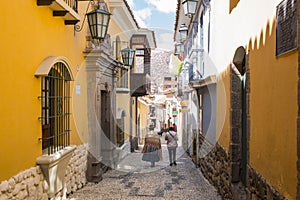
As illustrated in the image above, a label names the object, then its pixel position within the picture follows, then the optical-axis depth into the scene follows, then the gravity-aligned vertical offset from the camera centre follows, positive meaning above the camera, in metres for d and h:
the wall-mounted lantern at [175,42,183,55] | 17.88 +2.57
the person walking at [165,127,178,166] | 12.58 -1.64
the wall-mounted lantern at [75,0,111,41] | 6.87 +1.48
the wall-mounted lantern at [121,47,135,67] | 11.52 +1.37
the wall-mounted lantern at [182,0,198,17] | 9.62 +2.50
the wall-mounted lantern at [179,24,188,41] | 13.55 +2.58
